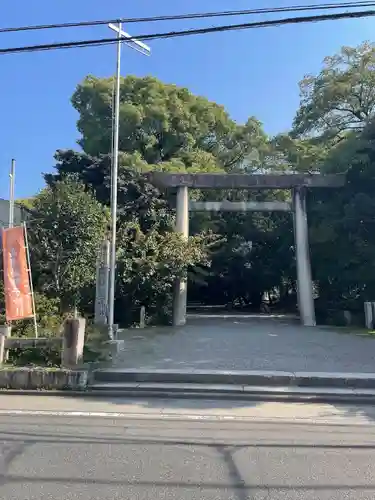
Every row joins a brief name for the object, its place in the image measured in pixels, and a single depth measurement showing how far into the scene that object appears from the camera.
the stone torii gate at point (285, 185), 21.02
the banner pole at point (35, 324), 9.86
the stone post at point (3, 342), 8.99
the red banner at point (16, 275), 9.95
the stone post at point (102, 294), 13.48
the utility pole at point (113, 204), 13.94
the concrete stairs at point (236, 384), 7.93
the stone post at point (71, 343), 8.77
